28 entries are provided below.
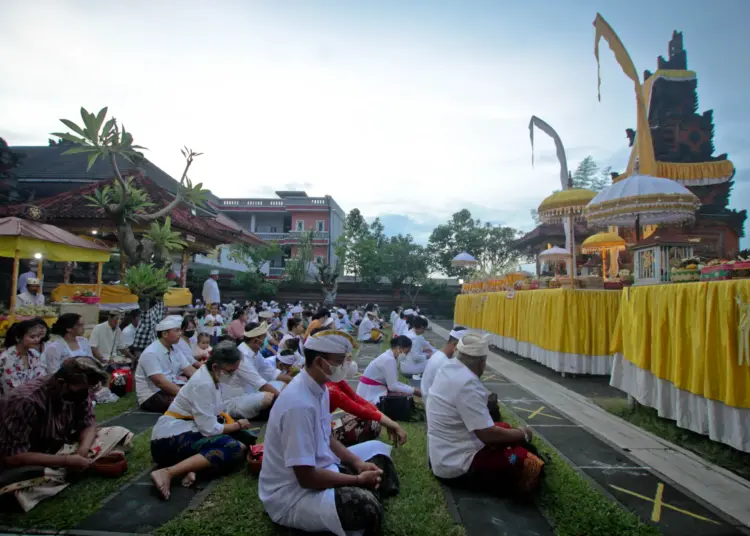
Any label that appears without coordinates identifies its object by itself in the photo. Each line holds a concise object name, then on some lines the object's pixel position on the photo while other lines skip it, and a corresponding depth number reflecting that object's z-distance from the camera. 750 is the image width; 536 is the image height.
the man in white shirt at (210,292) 13.28
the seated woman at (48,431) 2.91
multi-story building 32.62
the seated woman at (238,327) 8.56
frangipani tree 8.52
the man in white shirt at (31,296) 8.36
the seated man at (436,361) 4.81
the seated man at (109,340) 7.21
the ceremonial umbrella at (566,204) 10.16
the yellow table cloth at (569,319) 7.90
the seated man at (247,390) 5.14
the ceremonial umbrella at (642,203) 7.09
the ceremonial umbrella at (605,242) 14.44
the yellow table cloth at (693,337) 3.86
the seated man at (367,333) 14.13
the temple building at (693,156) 14.45
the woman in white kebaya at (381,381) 5.20
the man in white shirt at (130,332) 7.51
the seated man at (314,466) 2.38
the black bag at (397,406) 5.26
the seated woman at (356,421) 3.54
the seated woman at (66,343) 4.96
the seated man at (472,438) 3.12
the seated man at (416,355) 6.93
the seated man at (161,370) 4.91
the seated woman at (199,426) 3.51
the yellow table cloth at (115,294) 9.84
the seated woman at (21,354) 4.18
